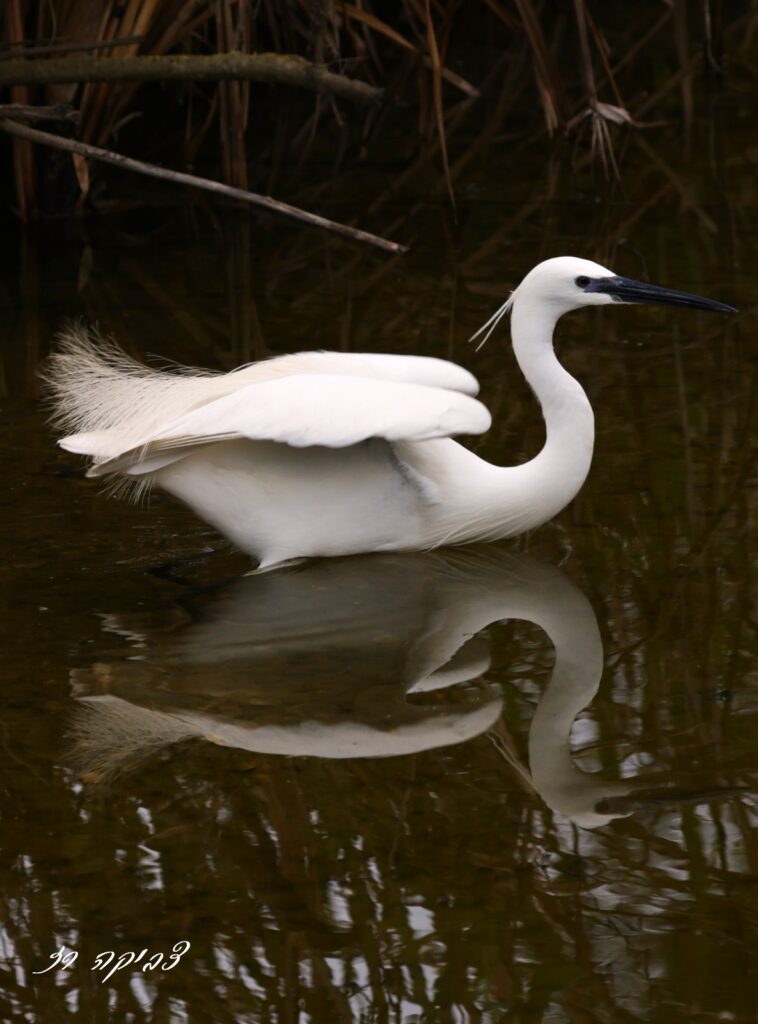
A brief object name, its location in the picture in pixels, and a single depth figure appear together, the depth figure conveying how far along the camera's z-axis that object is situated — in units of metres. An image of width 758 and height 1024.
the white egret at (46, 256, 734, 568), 8.02
